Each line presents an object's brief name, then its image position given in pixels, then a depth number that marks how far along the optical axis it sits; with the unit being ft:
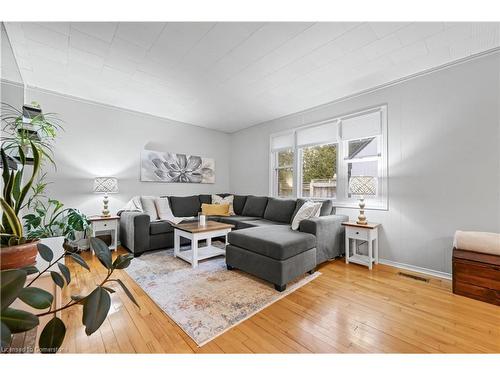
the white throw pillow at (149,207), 12.15
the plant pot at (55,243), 4.58
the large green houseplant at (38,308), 1.95
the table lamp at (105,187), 11.19
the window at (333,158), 10.19
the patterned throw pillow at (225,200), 15.01
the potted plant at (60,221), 8.68
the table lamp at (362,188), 9.80
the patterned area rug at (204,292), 5.48
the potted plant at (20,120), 4.43
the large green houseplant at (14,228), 3.04
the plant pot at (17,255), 2.99
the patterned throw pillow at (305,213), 9.42
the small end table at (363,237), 9.25
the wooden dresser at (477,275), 6.34
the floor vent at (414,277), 8.02
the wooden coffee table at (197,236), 9.09
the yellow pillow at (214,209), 14.15
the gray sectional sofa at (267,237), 7.39
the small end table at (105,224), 10.70
